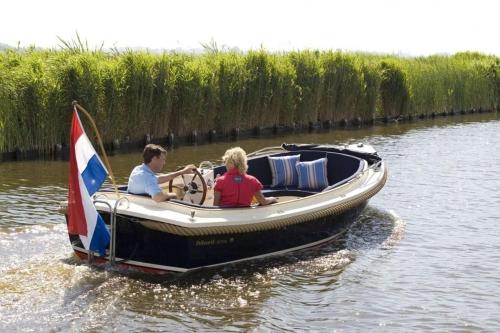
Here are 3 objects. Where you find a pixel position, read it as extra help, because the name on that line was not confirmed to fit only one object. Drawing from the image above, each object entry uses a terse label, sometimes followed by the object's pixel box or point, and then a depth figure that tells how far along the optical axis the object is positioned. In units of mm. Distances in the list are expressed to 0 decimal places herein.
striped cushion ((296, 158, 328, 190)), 11484
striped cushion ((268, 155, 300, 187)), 11727
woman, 8781
